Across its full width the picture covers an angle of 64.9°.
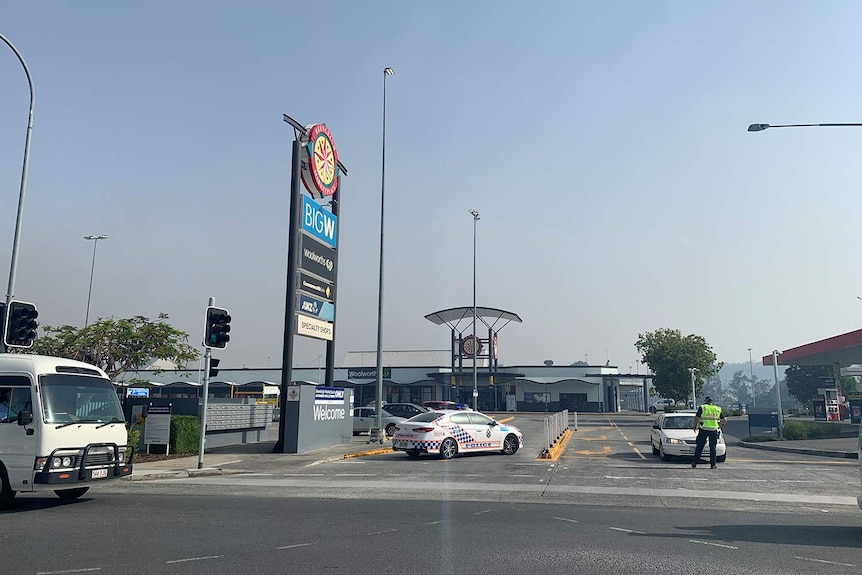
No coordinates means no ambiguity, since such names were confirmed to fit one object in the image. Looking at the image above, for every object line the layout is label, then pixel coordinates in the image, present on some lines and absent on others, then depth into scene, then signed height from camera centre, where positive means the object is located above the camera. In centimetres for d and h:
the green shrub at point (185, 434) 2180 -89
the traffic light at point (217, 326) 1797 +210
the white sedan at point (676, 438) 1898 -76
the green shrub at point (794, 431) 2885 -80
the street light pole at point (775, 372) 2865 +179
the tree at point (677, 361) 5856 +430
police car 1991 -78
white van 1102 -41
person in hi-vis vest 1762 -34
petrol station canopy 3916 +400
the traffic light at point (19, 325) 1575 +185
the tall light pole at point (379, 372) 2625 +139
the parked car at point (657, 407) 7694 +42
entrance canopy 6919 +958
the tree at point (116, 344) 2975 +271
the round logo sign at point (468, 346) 6950 +636
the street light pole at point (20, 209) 1696 +503
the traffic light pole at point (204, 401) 1755 +14
